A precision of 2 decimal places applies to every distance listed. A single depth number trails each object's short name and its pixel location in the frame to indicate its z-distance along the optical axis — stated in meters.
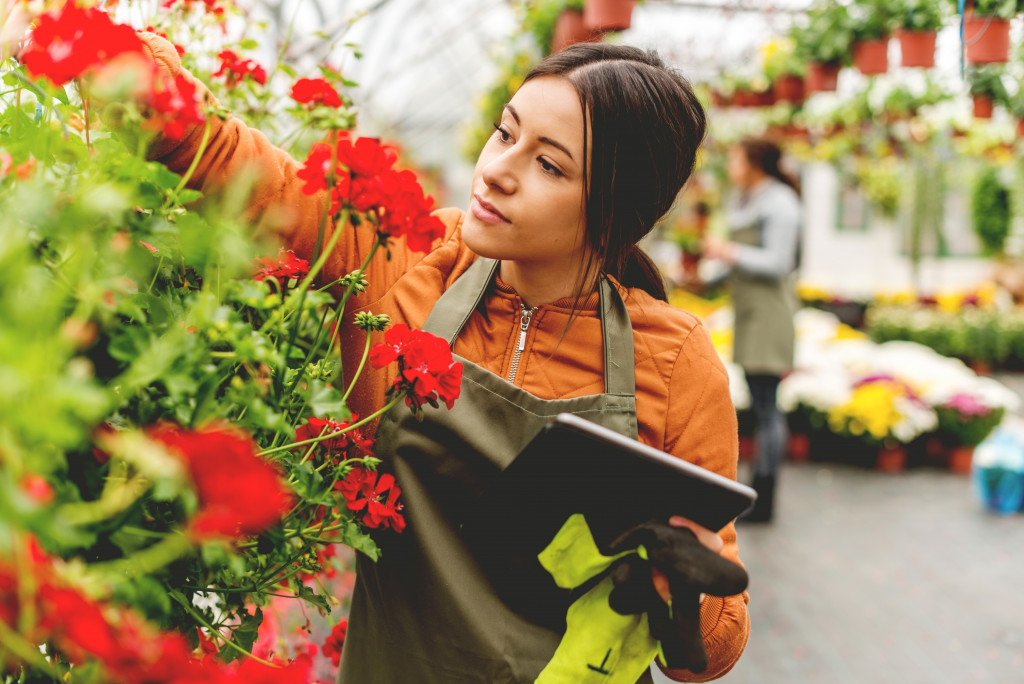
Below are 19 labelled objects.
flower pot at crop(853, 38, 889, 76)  4.81
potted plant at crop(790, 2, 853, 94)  5.02
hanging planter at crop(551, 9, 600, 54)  4.50
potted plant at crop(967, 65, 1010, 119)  5.34
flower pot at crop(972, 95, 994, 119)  5.74
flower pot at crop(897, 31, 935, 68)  4.41
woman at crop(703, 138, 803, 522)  4.28
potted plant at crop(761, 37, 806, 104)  5.89
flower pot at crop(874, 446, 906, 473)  6.01
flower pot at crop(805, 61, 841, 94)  5.30
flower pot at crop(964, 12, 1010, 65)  3.46
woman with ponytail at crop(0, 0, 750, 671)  1.09
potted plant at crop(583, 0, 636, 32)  3.91
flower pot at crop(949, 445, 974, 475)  6.07
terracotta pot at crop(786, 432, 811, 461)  6.26
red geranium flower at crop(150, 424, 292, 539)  0.50
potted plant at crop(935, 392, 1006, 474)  6.05
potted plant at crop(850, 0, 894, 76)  4.71
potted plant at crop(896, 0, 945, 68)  4.37
